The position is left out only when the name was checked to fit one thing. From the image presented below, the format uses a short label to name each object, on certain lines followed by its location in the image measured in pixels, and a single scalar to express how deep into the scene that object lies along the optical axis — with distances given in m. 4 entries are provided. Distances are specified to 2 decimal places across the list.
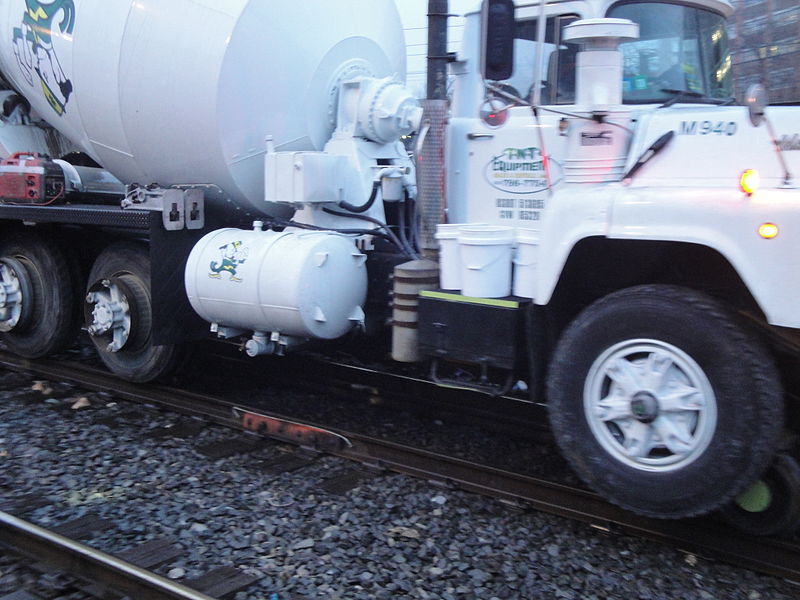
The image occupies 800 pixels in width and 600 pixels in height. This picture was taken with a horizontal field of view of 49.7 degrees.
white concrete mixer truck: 3.84
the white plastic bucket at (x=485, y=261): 4.62
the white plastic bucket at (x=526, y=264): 4.61
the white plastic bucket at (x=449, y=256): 4.80
